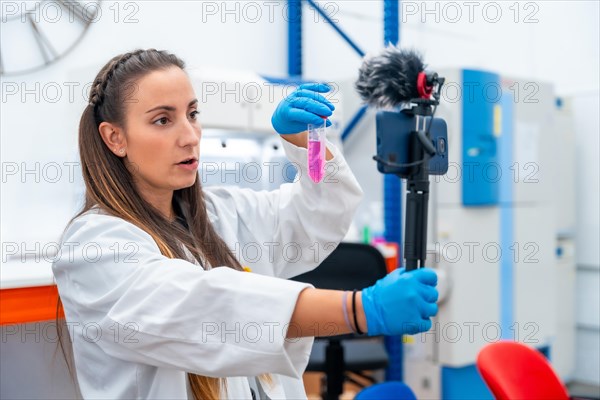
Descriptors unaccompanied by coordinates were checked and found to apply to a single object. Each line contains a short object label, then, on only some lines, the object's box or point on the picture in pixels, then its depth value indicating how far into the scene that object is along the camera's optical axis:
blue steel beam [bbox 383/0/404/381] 2.87
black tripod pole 0.94
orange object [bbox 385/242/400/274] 2.75
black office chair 2.42
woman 0.93
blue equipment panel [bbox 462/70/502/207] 2.88
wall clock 2.48
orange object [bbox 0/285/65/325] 1.69
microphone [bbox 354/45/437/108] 1.09
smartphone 0.97
